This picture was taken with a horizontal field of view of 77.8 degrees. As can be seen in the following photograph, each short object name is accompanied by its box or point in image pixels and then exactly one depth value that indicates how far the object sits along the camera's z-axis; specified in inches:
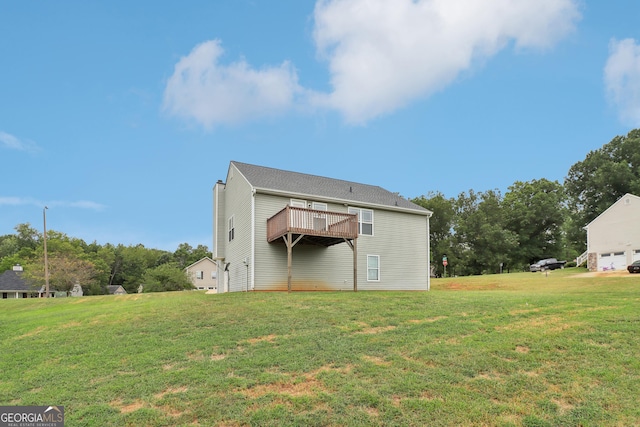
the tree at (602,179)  1582.2
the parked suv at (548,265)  1523.1
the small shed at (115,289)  2276.1
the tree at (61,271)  1585.9
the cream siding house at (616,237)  1213.7
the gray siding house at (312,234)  682.8
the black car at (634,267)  1104.8
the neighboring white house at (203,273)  2161.7
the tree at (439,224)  1996.8
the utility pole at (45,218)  1331.2
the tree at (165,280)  1863.9
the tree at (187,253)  2851.9
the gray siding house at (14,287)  1841.8
